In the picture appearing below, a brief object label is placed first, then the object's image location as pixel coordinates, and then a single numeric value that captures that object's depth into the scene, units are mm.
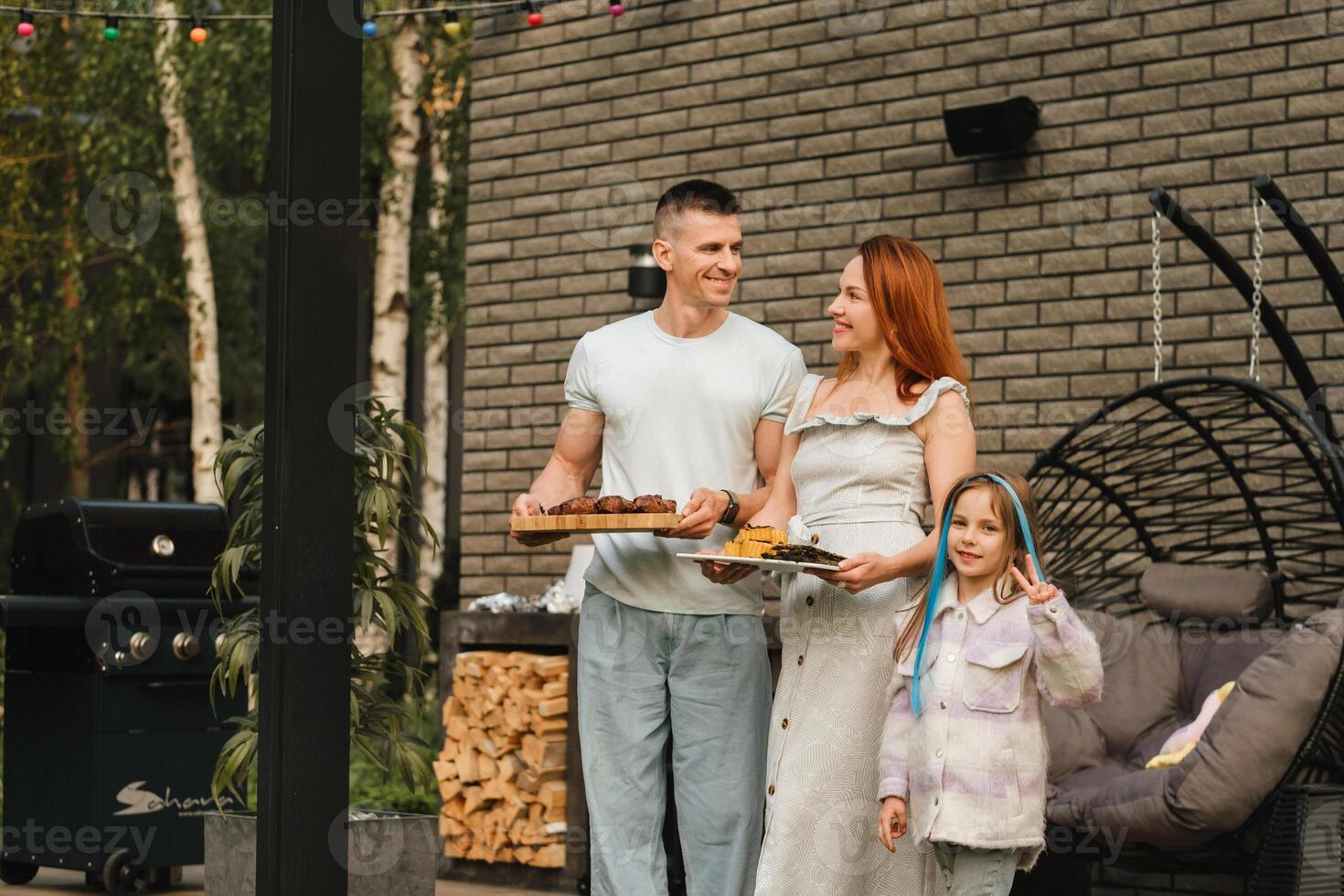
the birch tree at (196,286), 12289
